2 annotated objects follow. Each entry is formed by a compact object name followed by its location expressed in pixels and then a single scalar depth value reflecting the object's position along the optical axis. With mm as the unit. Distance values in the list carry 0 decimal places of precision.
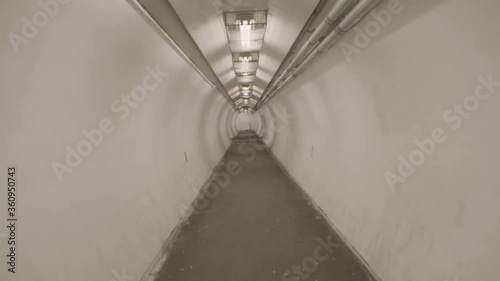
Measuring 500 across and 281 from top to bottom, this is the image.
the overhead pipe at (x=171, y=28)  2912
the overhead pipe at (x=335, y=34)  2553
